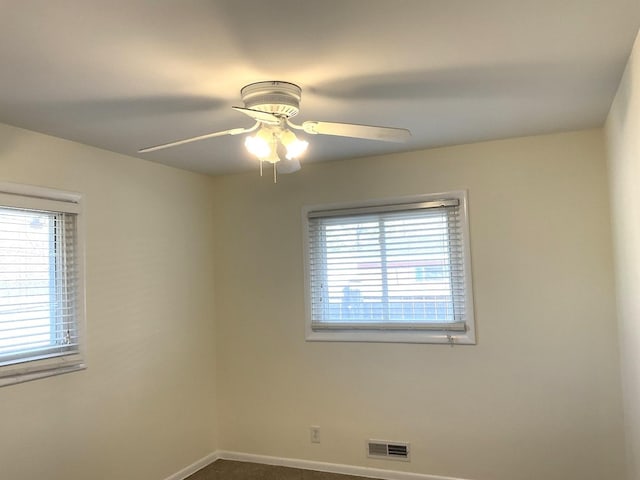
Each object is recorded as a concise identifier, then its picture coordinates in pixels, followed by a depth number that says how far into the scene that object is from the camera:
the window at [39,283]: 2.70
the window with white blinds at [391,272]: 3.48
